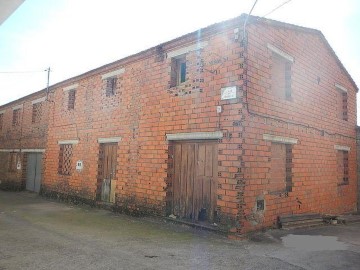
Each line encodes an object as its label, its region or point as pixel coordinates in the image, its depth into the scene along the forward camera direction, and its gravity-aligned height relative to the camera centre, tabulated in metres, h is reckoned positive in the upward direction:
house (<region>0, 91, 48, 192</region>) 14.66 +0.84
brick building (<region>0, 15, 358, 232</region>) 6.76 +0.94
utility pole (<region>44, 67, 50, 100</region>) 14.06 +3.30
